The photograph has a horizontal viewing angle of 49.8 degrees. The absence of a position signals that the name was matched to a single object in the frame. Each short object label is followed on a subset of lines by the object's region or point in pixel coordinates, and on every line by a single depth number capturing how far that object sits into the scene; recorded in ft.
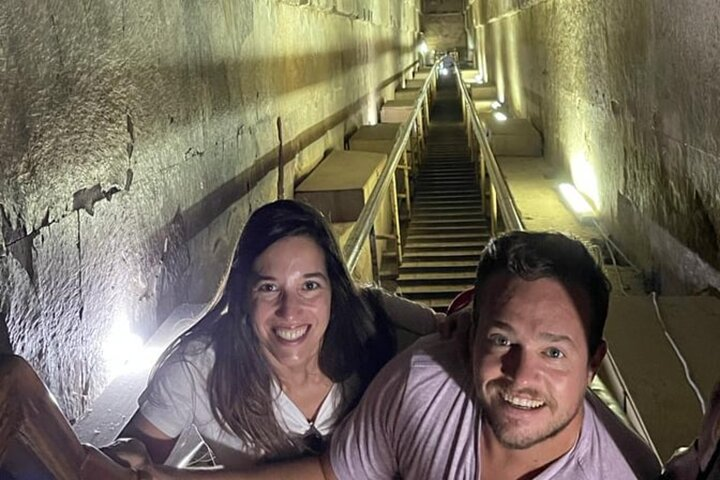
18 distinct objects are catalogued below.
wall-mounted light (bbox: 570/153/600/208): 16.85
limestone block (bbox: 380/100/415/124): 38.06
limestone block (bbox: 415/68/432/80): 65.52
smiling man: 3.83
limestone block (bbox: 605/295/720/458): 6.71
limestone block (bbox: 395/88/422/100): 45.09
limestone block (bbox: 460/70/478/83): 63.36
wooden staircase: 19.86
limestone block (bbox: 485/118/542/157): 24.18
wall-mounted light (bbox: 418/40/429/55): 82.07
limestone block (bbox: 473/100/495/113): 35.08
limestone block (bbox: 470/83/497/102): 45.06
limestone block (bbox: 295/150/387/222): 16.29
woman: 5.15
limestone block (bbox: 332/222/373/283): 13.67
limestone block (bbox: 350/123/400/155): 24.93
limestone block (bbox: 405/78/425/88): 57.36
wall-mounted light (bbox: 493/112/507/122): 28.30
